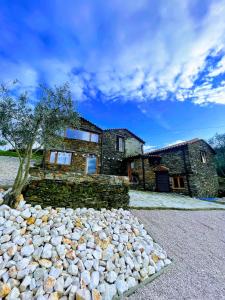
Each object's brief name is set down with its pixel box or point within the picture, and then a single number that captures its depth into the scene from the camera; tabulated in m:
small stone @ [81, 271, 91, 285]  2.94
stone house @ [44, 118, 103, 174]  15.30
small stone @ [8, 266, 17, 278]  2.80
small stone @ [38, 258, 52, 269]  3.07
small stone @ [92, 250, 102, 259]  3.57
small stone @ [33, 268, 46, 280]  2.84
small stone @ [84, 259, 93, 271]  3.24
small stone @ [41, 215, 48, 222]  4.33
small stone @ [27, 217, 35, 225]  4.09
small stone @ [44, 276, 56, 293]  2.67
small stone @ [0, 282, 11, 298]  2.53
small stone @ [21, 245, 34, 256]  3.22
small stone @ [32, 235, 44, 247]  3.50
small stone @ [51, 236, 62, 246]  3.58
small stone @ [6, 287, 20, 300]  2.48
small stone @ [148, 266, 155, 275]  3.56
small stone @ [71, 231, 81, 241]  3.90
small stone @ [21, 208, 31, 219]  4.18
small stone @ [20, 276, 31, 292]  2.64
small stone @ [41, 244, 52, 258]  3.26
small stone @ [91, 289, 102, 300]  2.68
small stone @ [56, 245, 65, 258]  3.36
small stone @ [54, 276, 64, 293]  2.69
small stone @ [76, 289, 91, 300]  2.60
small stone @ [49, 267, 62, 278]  2.92
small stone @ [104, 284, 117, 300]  2.77
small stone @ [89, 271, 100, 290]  2.91
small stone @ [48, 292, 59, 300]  2.55
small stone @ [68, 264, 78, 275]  3.05
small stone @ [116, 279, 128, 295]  2.93
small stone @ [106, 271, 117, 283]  3.09
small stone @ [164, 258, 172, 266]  3.91
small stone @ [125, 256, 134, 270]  3.57
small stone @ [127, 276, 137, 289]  3.12
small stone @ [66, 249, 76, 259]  3.39
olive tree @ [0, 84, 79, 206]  5.66
